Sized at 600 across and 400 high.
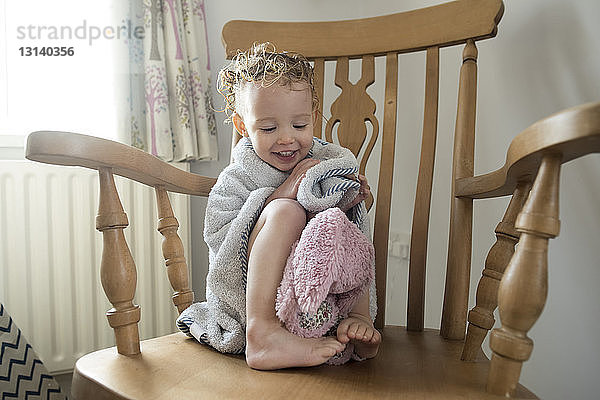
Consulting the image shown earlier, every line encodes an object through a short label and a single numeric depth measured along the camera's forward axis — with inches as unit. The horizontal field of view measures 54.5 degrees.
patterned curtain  64.2
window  66.6
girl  31.2
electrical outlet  60.4
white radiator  60.9
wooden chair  22.3
